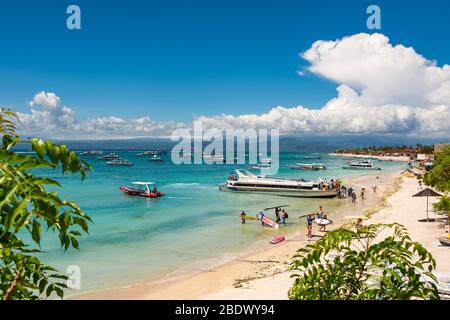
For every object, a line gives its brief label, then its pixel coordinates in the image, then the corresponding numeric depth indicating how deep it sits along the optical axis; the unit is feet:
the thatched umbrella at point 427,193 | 79.82
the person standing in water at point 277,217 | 104.78
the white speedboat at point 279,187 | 171.83
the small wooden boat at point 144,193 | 165.78
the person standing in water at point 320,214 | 96.64
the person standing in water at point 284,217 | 104.42
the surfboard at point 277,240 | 83.92
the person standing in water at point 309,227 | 88.33
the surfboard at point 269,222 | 100.16
